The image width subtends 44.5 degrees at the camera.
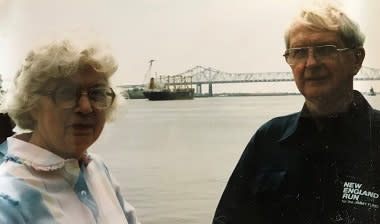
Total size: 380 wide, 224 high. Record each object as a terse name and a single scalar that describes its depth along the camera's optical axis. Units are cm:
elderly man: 179
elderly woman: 145
